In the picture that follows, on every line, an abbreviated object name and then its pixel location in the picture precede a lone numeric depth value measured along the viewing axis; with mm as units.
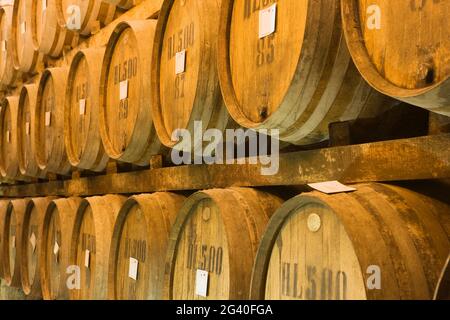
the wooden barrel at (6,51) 6999
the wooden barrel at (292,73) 1924
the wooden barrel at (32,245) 5180
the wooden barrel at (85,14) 4520
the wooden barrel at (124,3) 4199
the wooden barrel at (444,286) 1318
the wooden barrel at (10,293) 6705
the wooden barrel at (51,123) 4902
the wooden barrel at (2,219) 6306
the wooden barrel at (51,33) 5475
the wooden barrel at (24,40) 6230
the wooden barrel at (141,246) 2982
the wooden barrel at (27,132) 5605
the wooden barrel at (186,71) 2619
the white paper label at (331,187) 1779
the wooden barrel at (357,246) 1554
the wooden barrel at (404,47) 1444
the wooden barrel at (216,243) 2215
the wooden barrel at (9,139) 6238
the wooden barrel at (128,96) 3275
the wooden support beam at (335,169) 1756
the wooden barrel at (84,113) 4051
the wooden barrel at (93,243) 3680
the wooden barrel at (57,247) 4434
